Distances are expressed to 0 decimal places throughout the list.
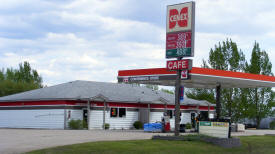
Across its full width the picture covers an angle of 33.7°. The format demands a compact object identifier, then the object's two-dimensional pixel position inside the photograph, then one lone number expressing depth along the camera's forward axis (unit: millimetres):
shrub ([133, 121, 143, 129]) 43750
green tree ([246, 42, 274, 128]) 59719
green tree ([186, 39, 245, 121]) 59562
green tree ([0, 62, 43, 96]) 79294
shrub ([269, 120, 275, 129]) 61184
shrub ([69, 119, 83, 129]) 37938
